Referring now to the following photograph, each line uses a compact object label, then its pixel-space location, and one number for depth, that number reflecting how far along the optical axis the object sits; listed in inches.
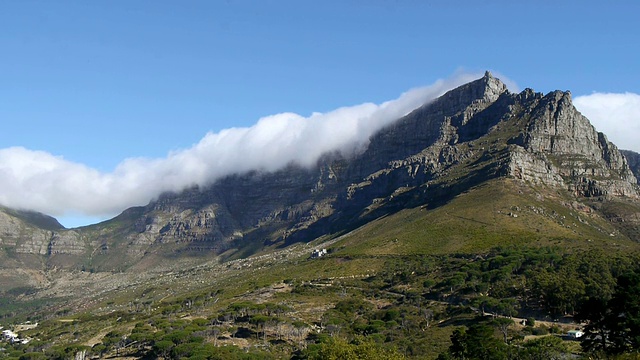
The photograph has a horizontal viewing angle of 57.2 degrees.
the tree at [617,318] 2581.2
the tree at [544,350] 3243.1
